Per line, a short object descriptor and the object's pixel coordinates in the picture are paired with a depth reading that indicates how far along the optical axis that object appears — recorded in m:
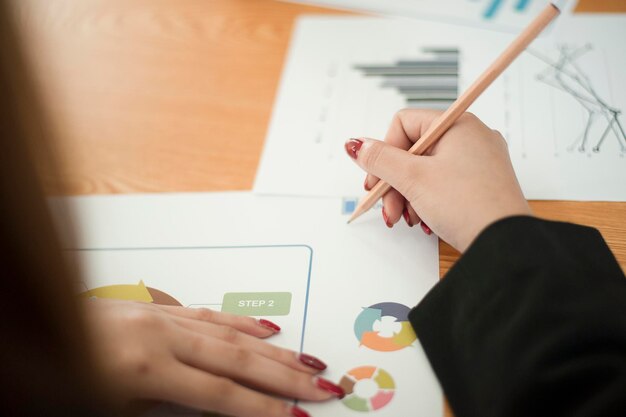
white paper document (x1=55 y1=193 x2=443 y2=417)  0.47
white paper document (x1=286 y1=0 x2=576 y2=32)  0.76
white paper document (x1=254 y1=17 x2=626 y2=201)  0.61
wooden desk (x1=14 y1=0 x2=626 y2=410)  0.67
